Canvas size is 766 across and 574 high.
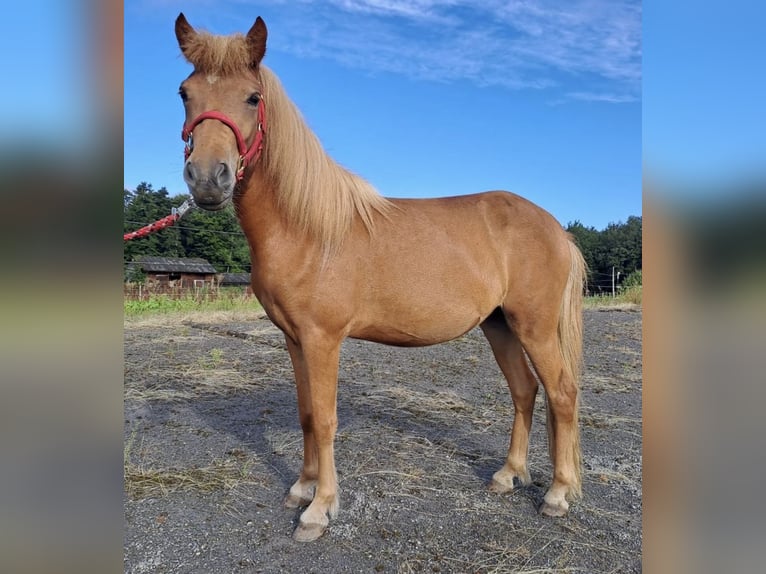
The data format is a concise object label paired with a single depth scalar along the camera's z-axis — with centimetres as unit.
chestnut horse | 234
